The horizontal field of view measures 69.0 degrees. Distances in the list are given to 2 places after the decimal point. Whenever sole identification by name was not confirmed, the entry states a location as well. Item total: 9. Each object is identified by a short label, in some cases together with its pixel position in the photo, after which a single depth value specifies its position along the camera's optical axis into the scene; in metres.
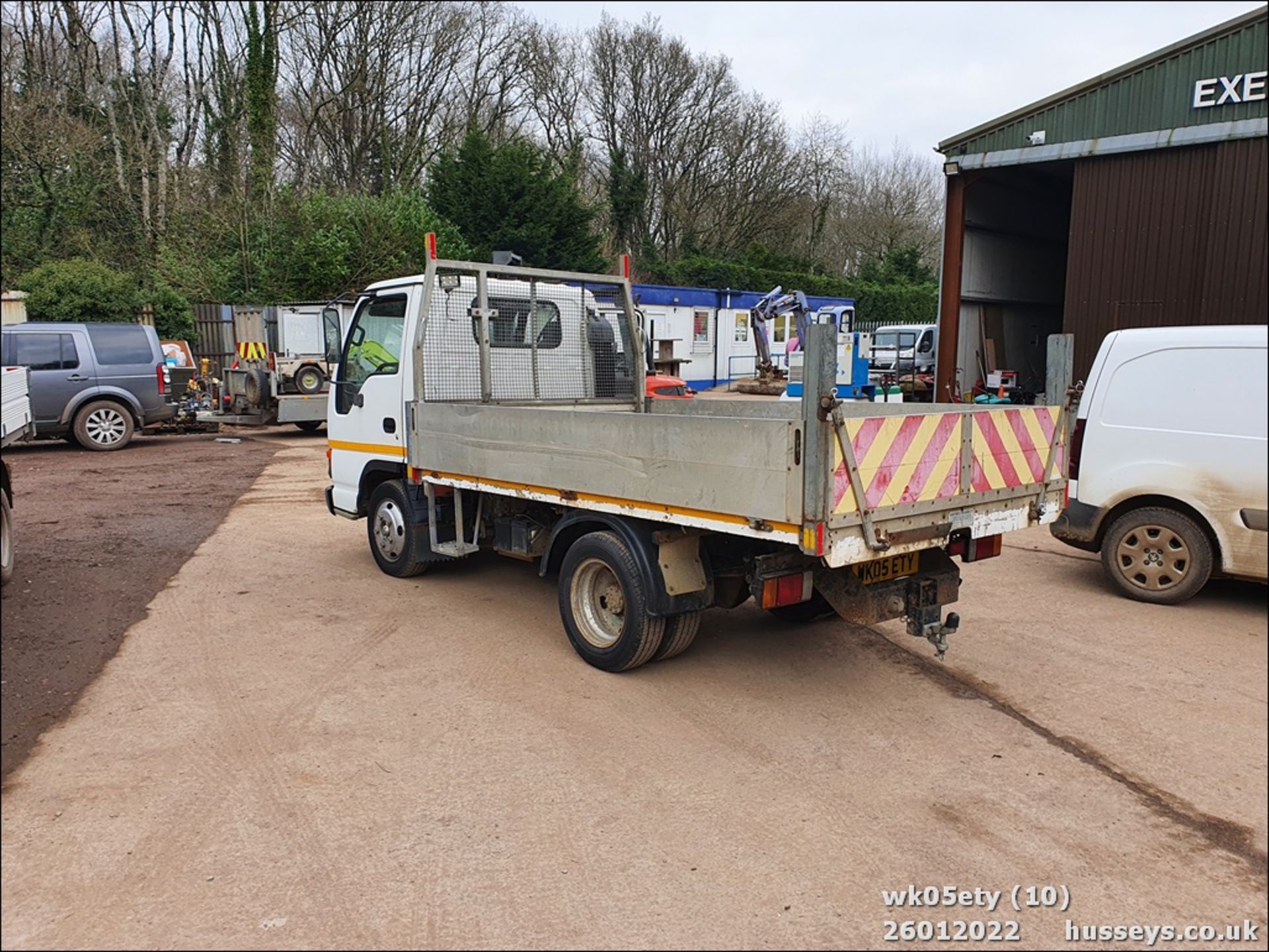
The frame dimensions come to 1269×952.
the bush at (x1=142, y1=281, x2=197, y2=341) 21.91
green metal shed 12.11
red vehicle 15.05
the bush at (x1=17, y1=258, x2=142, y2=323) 17.48
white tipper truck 4.29
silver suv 14.71
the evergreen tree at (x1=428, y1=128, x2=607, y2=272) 29.30
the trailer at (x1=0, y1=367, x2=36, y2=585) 6.75
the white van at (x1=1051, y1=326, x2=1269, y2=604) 5.86
